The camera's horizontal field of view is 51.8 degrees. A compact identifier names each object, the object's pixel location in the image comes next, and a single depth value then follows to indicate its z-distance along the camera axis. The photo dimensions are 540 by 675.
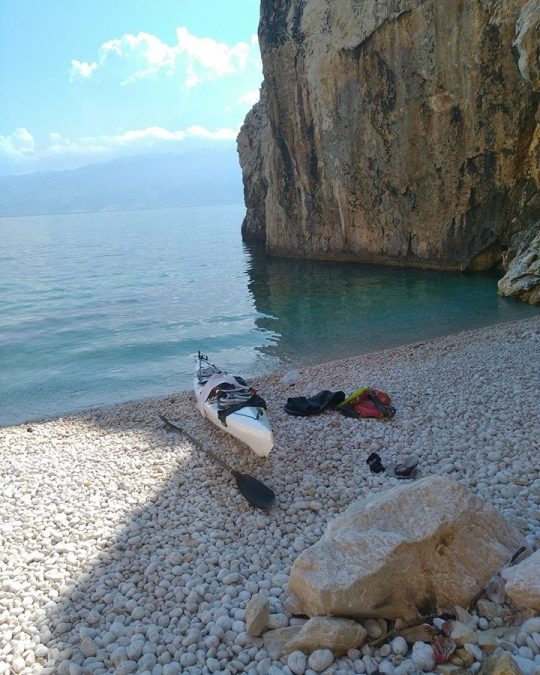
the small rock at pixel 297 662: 3.63
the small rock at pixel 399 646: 3.62
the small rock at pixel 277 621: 4.11
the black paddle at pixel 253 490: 6.18
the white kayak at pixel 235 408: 7.58
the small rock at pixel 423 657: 3.44
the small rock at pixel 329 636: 3.69
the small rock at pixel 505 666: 3.10
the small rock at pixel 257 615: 4.06
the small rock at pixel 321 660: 3.60
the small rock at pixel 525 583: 3.55
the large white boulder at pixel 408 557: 3.87
